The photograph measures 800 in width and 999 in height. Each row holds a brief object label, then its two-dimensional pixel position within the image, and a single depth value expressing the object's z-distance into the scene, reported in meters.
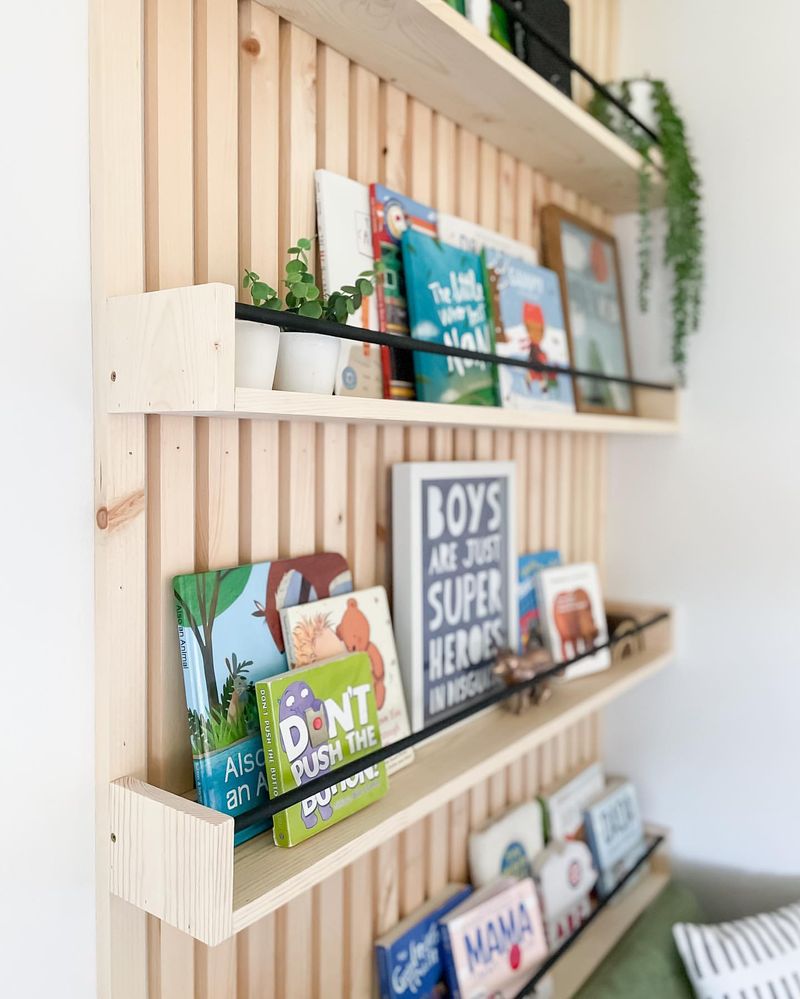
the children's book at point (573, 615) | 1.44
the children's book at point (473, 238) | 1.20
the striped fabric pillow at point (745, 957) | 1.27
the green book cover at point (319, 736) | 0.83
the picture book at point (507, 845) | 1.33
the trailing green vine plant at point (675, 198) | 1.48
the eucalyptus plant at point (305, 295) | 0.81
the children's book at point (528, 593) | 1.41
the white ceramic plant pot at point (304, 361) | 0.81
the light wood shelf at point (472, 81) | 0.92
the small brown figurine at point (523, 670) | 1.25
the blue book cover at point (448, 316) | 1.09
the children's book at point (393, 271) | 1.06
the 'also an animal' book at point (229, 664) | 0.81
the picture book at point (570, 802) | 1.51
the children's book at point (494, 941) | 1.19
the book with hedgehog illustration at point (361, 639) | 0.93
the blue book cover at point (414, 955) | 1.12
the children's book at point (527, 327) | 1.26
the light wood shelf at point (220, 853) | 0.70
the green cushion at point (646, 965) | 1.30
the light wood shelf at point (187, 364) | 0.69
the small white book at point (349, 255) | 0.97
